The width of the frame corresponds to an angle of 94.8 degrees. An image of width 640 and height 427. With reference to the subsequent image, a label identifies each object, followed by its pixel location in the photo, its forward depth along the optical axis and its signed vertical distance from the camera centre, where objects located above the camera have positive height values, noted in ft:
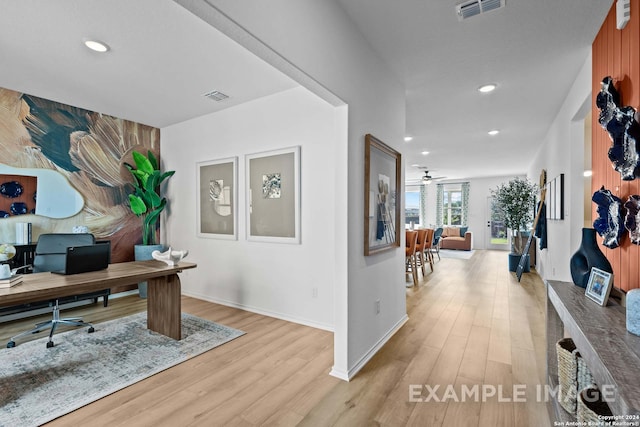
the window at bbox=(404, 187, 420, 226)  40.96 +1.22
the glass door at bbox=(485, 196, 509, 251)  34.65 -2.33
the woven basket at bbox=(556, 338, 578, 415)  5.27 -3.02
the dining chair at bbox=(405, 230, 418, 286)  16.74 -2.10
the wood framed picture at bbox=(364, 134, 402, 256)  7.97 +0.53
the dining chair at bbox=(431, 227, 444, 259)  27.43 -2.30
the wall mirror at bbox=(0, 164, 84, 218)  11.48 +0.97
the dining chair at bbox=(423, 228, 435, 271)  20.74 -2.26
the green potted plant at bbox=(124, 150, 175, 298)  14.46 +0.87
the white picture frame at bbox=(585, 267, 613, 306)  4.83 -1.24
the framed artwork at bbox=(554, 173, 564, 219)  12.05 +0.71
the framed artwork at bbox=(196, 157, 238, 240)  12.96 +0.70
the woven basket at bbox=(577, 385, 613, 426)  4.26 -2.95
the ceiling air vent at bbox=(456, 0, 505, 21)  6.33 +4.56
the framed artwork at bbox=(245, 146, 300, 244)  11.16 +0.73
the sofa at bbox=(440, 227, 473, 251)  33.19 -2.86
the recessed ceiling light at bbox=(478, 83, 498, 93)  10.53 +4.60
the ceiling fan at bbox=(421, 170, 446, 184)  29.67 +3.70
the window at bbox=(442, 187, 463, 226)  37.73 +0.99
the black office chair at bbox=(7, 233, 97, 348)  9.97 -1.40
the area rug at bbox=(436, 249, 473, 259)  28.40 -4.12
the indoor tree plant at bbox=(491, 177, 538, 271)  20.68 +0.33
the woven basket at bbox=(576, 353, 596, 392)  5.05 -2.83
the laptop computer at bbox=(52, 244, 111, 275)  7.76 -1.24
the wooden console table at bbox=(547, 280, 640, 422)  2.76 -1.59
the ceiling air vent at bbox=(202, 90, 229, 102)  11.45 +4.71
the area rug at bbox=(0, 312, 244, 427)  6.26 -4.01
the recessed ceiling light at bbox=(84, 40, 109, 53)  7.96 +4.65
